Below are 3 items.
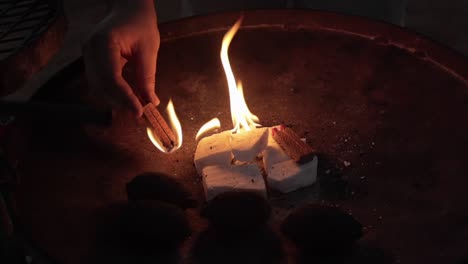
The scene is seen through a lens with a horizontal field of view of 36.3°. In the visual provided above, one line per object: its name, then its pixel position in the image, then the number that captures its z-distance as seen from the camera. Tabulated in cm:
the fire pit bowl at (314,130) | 41
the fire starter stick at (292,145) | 45
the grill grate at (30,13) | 42
